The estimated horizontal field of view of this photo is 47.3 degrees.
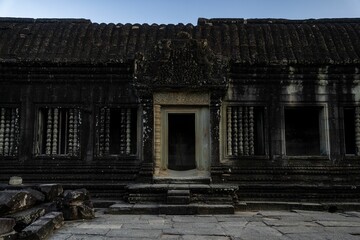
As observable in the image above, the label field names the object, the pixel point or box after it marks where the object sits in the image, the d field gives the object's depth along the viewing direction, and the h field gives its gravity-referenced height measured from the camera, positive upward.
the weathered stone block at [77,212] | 7.30 -1.02
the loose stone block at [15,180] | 9.60 -0.57
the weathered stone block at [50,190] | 7.80 -0.67
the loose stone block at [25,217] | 5.92 -0.91
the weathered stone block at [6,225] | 5.13 -0.88
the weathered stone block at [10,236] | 5.01 -0.99
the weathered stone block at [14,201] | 5.88 -0.68
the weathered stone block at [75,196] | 7.45 -0.74
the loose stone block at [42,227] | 5.30 -0.99
